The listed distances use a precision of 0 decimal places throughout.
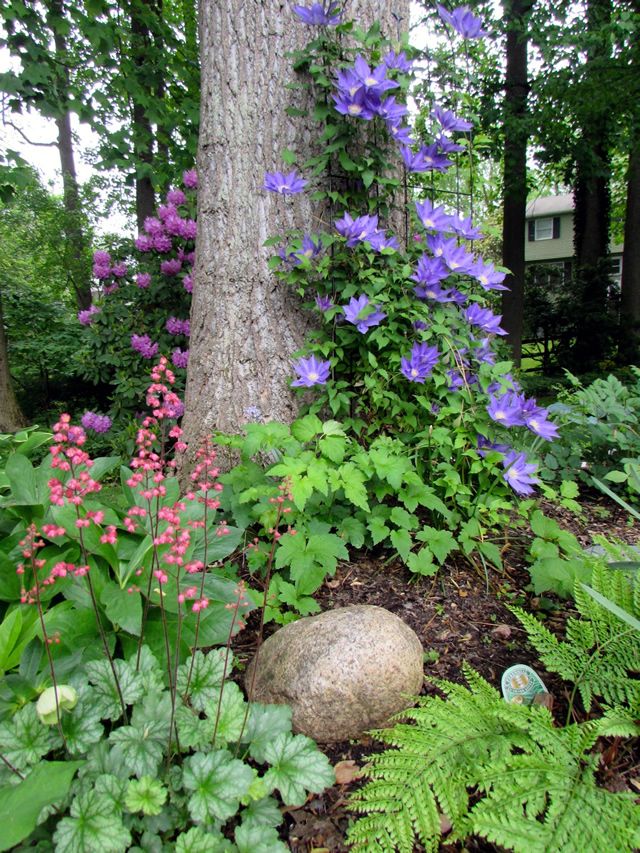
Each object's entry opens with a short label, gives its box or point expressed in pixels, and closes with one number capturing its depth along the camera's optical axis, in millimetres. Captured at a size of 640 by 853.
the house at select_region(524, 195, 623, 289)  29000
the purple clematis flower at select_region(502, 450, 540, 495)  2172
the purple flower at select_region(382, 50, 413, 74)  2266
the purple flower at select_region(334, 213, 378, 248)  2271
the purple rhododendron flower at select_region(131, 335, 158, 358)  4793
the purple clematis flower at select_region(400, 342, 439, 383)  2215
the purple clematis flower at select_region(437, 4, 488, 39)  2365
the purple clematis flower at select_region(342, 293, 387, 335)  2240
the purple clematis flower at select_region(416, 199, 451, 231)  2375
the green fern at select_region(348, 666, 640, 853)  1048
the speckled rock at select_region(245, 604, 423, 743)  1564
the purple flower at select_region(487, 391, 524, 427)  2193
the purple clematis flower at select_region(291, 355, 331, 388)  2334
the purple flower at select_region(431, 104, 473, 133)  2350
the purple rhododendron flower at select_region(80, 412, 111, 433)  4766
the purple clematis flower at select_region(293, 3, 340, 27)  2266
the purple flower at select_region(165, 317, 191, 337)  4734
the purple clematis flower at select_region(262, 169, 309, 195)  2338
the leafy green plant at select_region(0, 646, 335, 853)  1058
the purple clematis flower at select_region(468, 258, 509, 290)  2375
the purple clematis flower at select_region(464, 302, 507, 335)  2416
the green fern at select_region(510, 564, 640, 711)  1462
